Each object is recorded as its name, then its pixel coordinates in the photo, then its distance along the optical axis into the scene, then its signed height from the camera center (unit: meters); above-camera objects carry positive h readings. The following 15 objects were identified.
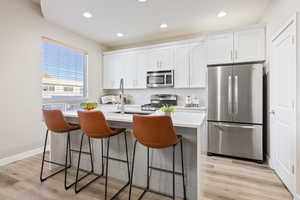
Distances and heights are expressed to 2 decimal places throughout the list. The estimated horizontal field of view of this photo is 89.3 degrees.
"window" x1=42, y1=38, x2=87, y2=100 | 3.42 +0.73
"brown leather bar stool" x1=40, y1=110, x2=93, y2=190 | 2.05 -0.31
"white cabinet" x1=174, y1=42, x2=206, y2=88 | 3.65 +0.86
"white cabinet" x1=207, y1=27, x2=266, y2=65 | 2.89 +1.08
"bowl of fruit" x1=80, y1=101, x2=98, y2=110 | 2.31 -0.09
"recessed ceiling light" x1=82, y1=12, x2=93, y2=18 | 3.00 +1.73
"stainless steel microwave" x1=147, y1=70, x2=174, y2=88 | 3.98 +0.59
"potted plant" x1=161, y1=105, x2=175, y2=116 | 1.80 -0.11
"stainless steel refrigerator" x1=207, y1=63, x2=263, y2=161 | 2.78 -0.19
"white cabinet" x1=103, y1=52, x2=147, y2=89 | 4.38 +0.93
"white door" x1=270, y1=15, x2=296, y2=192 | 1.89 -0.05
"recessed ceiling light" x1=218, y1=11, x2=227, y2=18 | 2.94 +1.71
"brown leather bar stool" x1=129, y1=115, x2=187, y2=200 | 1.43 -0.30
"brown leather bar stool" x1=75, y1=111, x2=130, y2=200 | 1.75 -0.29
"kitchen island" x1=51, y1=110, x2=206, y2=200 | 1.70 -0.73
